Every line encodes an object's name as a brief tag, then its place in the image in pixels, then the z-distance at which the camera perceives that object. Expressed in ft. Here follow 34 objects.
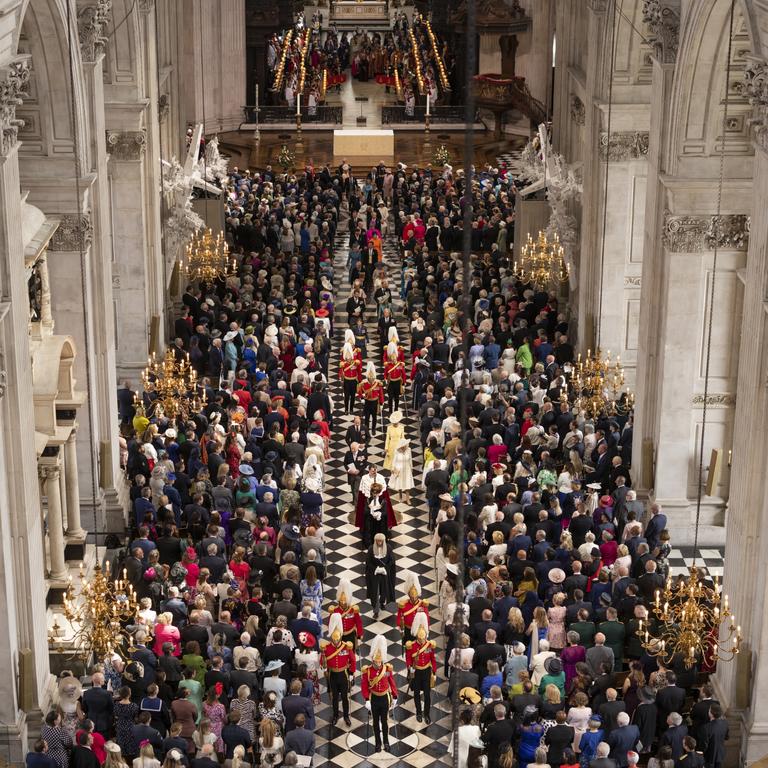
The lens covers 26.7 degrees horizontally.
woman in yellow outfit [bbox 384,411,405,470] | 83.05
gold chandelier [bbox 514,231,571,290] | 106.63
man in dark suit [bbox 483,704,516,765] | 57.77
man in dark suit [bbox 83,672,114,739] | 58.95
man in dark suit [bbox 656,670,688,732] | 59.26
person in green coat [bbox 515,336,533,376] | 94.12
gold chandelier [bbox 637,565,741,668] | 58.39
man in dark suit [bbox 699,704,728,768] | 57.62
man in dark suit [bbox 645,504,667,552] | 72.64
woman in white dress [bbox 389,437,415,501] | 83.30
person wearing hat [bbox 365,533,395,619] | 71.15
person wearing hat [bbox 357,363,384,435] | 90.48
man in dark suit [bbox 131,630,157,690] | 61.77
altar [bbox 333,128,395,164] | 159.94
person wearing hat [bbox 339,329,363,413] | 92.84
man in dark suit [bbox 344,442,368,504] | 82.23
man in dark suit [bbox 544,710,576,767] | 57.21
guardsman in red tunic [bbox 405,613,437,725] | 63.26
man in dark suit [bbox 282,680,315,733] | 59.00
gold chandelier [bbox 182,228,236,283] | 108.17
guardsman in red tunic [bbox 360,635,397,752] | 60.70
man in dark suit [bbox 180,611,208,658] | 63.41
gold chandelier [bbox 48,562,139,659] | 58.23
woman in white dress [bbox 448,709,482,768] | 57.88
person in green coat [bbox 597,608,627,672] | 64.13
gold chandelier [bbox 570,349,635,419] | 82.69
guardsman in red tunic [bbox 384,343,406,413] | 93.04
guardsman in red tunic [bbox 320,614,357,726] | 63.16
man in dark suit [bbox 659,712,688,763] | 57.31
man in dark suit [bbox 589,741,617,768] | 55.93
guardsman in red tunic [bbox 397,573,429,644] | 65.62
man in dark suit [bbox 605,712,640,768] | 57.36
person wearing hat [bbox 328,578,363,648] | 64.75
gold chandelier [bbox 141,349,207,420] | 83.71
